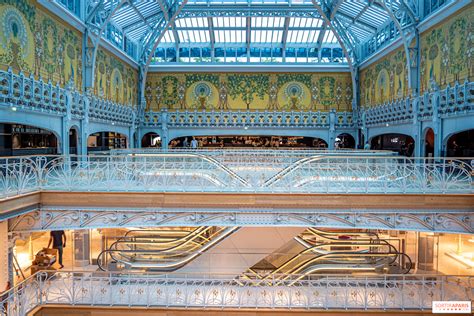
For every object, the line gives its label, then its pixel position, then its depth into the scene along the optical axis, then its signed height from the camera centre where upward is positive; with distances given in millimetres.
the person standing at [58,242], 14023 -3327
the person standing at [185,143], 30741 +473
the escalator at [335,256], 14297 -4086
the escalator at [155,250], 14312 -3825
